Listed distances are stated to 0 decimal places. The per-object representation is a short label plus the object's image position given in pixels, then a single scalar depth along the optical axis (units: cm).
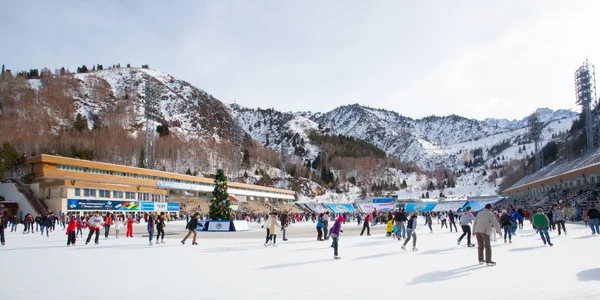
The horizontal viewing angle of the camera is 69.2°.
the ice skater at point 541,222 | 1469
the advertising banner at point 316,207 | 9074
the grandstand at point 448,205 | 8423
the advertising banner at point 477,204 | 7488
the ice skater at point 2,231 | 1757
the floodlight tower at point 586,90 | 5378
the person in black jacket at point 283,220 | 2043
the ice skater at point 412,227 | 1455
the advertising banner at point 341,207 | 8538
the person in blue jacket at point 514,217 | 1946
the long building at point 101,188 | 5112
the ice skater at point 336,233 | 1242
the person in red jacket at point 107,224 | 2241
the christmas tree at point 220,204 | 2930
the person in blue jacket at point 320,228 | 2031
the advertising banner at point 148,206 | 5722
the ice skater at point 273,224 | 1719
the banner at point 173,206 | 6141
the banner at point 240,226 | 2953
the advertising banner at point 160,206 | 5922
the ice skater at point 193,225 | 1819
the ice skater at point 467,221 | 1550
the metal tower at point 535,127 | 7986
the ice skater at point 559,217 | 1942
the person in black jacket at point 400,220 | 1847
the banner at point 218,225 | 2933
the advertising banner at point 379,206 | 8194
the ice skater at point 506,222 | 1703
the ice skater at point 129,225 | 2361
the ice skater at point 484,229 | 1002
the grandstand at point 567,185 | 4090
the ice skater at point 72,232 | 1764
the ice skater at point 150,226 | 1861
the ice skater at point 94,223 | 1771
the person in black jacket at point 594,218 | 1872
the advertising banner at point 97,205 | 5044
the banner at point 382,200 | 8678
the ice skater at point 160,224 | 1902
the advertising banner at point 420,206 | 8588
